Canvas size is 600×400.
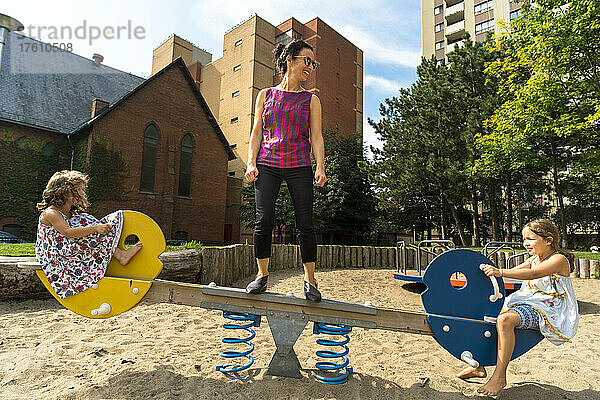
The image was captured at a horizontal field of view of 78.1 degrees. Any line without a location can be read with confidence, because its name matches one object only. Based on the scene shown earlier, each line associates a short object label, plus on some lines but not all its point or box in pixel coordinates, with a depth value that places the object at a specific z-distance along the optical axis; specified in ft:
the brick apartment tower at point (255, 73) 108.47
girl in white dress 9.23
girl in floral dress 10.31
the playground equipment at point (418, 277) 21.93
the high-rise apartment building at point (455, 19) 124.47
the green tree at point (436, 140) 64.75
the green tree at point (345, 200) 77.10
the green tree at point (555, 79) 49.49
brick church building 65.41
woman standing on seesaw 10.44
